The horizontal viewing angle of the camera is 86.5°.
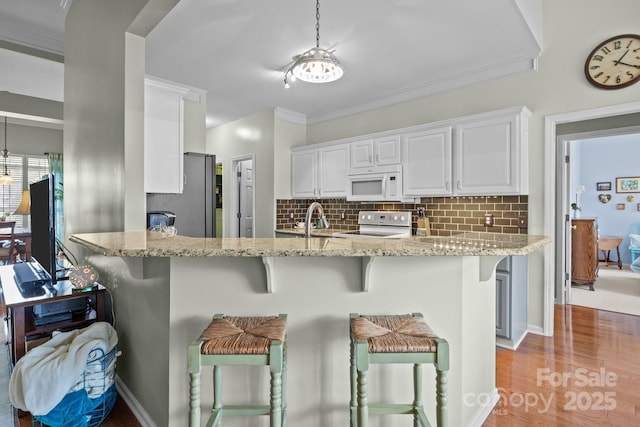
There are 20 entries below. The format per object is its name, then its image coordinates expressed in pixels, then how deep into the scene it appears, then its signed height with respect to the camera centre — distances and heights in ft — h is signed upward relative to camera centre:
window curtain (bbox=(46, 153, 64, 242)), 20.67 +2.29
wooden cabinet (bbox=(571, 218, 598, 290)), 15.88 -1.85
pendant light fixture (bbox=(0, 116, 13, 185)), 18.83 +2.44
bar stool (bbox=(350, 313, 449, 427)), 4.13 -1.70
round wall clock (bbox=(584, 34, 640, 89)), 9.04 +4.09
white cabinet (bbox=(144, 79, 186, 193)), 9.51 +2.18
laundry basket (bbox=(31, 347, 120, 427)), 5.64 -3.20
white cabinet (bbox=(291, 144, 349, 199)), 14.44 +1.87
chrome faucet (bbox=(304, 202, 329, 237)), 5.99 -0.07
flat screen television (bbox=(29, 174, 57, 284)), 7.32 -0.22
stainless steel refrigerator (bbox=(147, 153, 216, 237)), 11.11 +0.44
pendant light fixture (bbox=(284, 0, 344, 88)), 7.07 +3.15
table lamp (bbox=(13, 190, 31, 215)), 19.33 +0.44
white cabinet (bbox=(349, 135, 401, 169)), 12.55 +2.37
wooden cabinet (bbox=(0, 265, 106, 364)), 6.47 -2.07
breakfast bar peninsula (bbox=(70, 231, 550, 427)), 5.28 -1.48
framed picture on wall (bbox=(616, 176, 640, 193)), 20.95 +1.76
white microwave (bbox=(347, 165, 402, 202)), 12.53 +1.14
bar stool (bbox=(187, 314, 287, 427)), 4.12 -1.68
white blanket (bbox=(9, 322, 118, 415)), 5.36 -2.59
